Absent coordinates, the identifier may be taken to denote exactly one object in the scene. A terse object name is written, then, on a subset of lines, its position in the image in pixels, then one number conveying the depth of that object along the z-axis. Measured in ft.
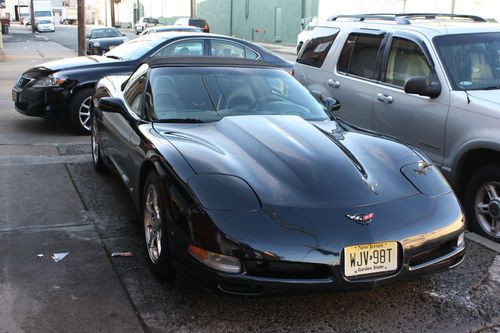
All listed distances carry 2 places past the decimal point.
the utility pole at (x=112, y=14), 192.85
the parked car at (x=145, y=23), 168.38
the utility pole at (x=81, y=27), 64.28
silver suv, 15.87
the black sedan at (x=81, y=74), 27.78
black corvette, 10.19
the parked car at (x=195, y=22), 107.34
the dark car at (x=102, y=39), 78.89
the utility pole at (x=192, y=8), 138.91
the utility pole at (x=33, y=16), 186.64
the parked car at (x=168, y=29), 48.67
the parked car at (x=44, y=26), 187.73
